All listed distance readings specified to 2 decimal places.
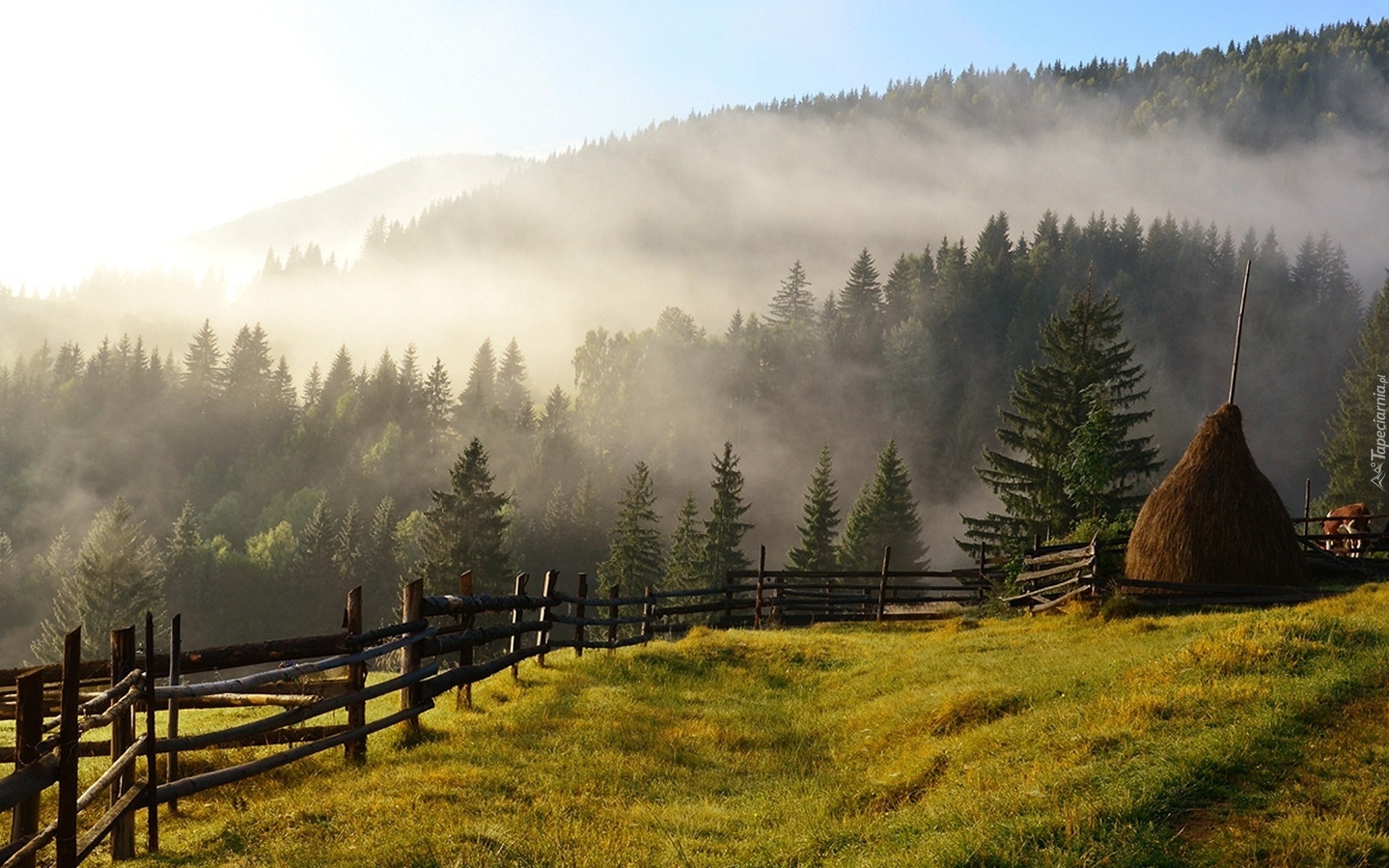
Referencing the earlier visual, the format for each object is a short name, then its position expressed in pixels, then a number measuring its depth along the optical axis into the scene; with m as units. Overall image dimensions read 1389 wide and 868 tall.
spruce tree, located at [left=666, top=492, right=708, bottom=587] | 73.38
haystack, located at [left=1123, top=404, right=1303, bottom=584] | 22.53
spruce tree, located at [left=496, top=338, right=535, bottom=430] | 190.25
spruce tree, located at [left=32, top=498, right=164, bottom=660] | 65.19
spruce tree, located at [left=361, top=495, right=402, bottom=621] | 114.25
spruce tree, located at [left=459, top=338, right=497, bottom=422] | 168.38
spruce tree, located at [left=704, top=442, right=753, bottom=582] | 73.25
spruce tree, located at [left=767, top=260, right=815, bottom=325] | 174.25
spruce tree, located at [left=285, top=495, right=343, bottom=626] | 115.12
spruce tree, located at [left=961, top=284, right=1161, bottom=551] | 46.25
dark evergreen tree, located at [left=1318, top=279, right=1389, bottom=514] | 78.19
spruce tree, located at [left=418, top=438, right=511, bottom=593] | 59.34
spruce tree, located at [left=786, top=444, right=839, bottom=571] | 72.19
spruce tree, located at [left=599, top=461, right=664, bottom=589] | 71.12
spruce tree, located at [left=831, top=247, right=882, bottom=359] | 166.50
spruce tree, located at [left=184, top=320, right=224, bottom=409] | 171.12
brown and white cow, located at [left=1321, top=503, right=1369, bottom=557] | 31.00
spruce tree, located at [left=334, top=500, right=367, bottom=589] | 112.94
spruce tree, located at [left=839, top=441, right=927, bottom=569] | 77.31
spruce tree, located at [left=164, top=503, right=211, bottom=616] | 108.69
